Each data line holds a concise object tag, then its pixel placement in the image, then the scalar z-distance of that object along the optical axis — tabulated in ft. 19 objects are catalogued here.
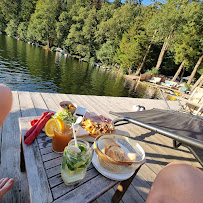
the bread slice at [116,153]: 2.88
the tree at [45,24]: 112.98
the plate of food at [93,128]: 3.98
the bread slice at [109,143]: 3.29
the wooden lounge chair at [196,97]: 16.24
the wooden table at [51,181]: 2.33
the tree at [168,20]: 58.39
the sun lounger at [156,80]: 62.96
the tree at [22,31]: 118.93
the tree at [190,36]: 54.39
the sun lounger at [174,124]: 4.91
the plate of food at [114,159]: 2.75
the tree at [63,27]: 107.65
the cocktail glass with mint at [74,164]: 2.36
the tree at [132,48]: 74.83
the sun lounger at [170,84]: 58.75
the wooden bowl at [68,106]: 4.59
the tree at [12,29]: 123.34
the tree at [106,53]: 89.20
